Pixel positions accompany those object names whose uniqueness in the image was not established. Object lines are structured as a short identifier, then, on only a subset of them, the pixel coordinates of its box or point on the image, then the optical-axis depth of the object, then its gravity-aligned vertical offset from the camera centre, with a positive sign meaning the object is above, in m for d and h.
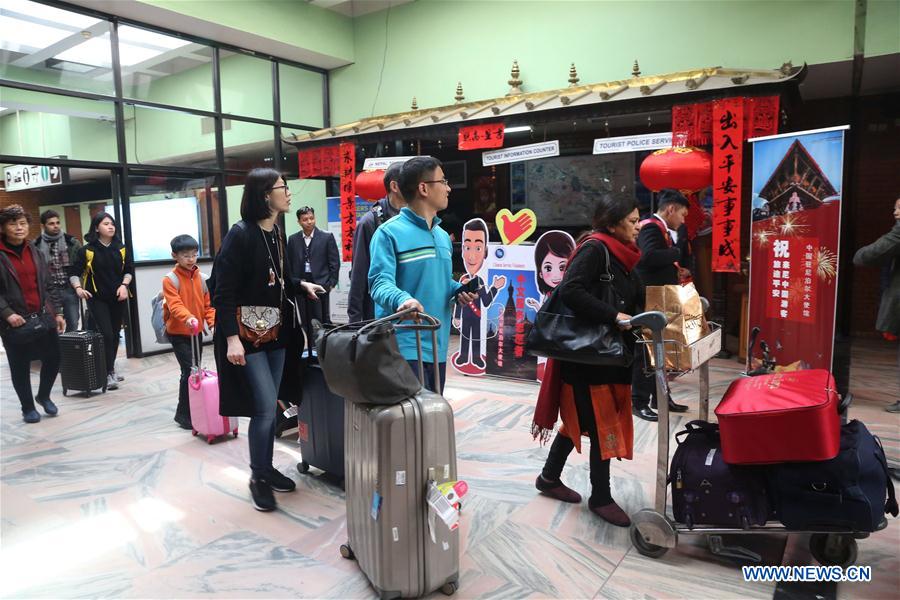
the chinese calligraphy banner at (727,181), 4.42 +0.37
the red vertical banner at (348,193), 6.82 +0.52
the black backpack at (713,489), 2.12 -0.94
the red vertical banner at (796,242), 3.88 -0.08
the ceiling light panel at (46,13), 5.71 +2.28
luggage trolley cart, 2.14 -1.10
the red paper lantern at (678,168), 4.50 +0.48
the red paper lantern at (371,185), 6.11 +0.54
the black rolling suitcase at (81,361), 4.88 -0.97
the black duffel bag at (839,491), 1.98 -0.89
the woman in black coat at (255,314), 2.61 -0.34
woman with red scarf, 2.42 -0.60
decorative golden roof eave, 4.43 +1.19
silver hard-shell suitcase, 1.92 -0.83
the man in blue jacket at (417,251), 2.42 -0.06
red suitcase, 1.99 -0.66
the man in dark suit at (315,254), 5.93 -0.16
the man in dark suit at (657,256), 3.79 -0.15
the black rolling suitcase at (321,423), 3.02 -0.96
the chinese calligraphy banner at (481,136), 5.45 +0.92
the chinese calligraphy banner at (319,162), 7.09 +0.92
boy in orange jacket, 3.87 -0.44
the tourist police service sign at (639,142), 4.73 +0.72
